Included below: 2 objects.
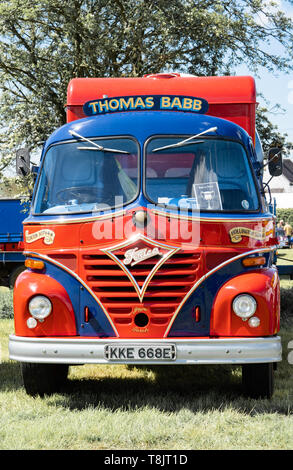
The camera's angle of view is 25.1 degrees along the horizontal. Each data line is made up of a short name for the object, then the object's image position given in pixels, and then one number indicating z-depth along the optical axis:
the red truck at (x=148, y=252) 5.37
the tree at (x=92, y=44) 14.55
